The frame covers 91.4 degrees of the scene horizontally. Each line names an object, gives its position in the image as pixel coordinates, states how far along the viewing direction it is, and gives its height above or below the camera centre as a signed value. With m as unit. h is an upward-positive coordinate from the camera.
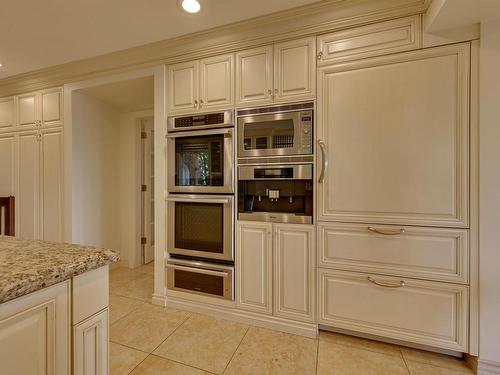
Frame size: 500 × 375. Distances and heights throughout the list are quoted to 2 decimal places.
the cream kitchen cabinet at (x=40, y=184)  2.74 +0.01
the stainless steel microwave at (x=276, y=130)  1.80 +0.41
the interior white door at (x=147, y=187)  3.34 -0.04
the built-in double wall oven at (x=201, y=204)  2.01 -0.17
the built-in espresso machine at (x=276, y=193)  1.81 -0.07
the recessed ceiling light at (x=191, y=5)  1.62 +1.21
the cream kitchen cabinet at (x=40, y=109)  2.74 +0.87
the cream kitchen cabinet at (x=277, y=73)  1.80 +0.86
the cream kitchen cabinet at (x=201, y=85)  2.02 +0.86
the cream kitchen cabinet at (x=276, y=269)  1.82 -0.66
